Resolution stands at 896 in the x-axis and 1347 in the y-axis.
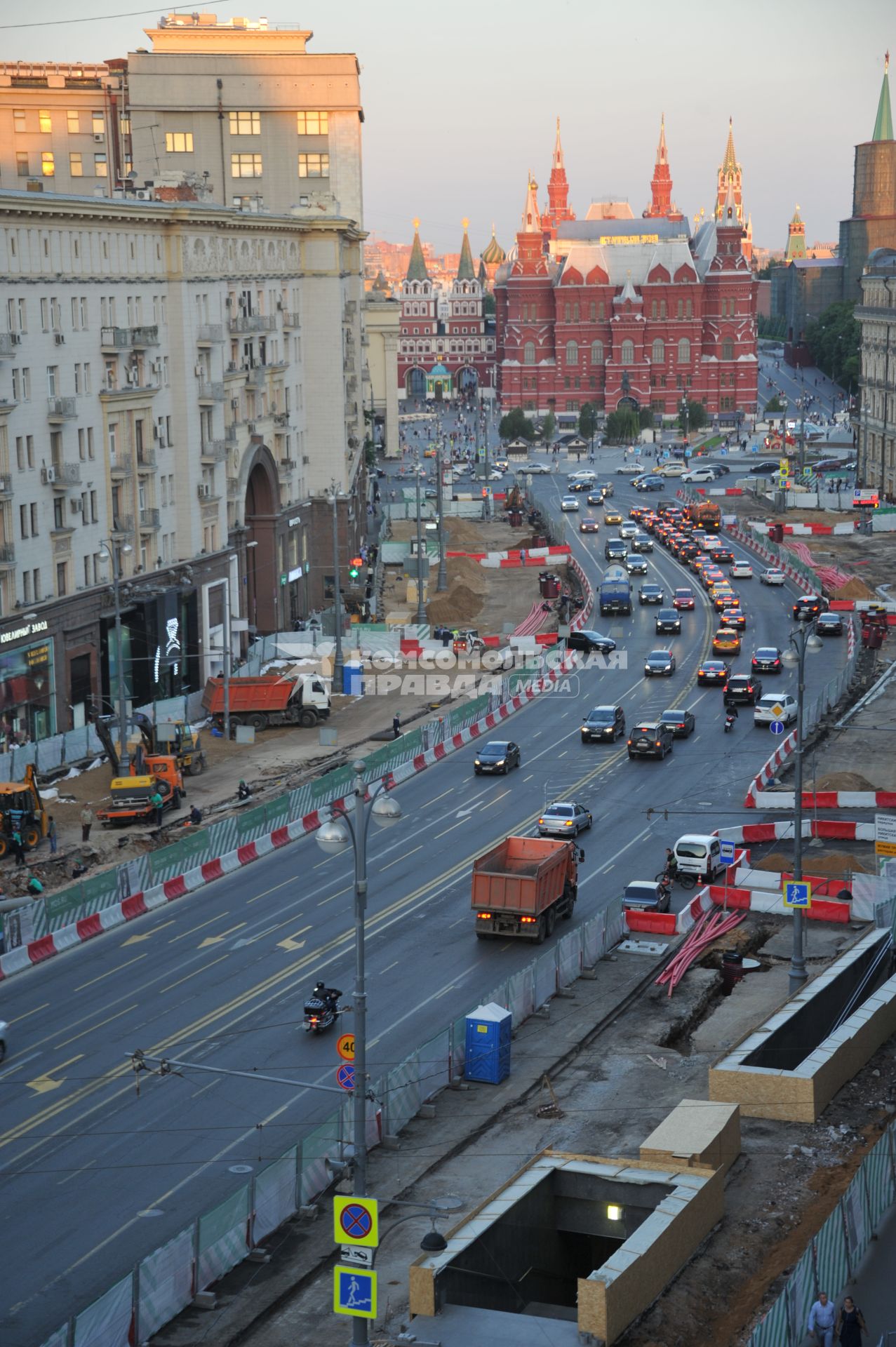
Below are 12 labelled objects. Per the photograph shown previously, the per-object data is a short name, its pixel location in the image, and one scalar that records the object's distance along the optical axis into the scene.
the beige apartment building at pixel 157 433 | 63.50
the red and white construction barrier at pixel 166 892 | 43.19
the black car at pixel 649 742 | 63.91
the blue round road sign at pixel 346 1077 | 32.81
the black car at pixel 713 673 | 77.25
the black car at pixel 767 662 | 77.44
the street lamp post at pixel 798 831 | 40.25
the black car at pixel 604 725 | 67.19
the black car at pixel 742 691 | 71.44
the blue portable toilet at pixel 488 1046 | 35.88
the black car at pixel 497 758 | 62.59
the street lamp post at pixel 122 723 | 59.25
